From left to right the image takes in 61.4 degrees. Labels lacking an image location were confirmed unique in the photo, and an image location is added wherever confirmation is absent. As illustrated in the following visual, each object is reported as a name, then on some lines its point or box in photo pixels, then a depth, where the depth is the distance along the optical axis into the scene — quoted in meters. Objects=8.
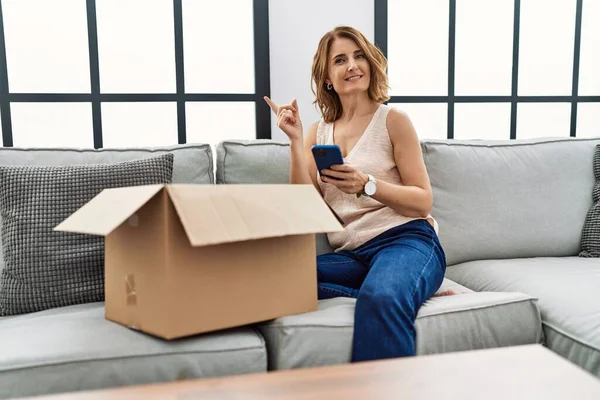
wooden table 0.66
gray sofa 0.99
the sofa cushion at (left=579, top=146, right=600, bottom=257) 1.79
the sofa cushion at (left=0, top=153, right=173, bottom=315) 1.28
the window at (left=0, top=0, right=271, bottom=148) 2.06
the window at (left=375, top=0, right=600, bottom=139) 2.48
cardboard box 0.93
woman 1.15
